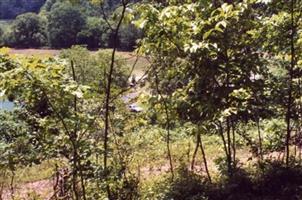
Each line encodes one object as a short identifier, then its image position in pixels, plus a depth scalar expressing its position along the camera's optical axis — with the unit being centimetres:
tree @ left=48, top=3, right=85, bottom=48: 8050
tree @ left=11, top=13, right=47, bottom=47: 10638
